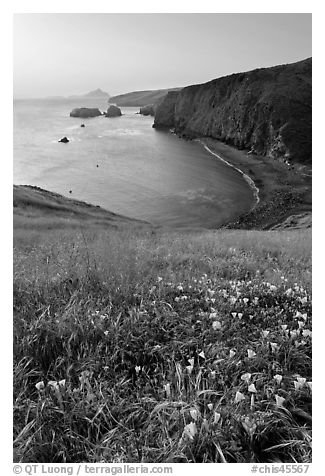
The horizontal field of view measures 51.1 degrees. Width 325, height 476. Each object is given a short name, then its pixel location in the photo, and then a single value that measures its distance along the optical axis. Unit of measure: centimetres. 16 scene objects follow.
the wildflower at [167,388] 383
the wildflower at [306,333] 473
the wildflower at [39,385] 389
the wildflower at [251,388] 369
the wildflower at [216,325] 484
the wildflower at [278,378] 386
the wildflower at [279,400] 362
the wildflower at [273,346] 441
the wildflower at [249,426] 334
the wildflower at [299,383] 394
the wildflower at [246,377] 385
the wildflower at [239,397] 360
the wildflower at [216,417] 334
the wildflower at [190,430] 324
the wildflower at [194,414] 339
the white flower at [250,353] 424
